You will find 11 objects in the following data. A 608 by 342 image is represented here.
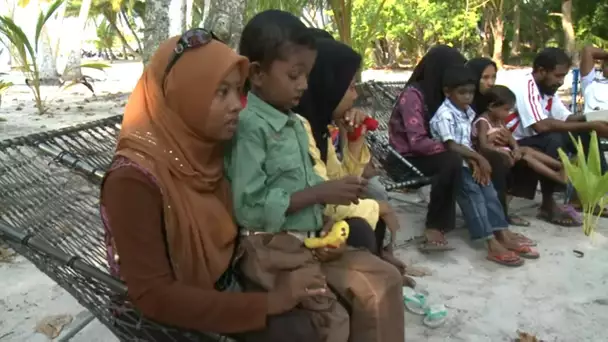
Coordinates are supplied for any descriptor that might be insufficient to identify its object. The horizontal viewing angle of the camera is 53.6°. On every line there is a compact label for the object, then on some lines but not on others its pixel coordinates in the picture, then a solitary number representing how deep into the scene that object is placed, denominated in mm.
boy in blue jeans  3924
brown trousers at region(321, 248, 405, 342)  1888
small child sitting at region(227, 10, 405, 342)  1812
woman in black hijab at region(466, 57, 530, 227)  4152
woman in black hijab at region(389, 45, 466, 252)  3967
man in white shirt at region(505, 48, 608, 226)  4562
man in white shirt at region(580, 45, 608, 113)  5184
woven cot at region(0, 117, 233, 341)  1815
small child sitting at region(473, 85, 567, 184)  4223
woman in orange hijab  1582
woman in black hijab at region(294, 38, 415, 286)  2699
